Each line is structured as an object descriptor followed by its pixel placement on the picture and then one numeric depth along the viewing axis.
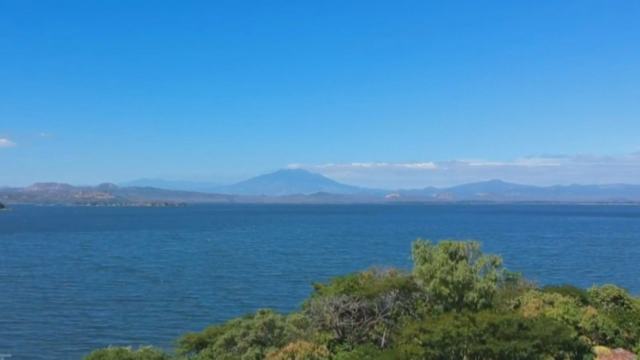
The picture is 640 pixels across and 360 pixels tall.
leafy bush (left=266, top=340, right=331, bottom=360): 23.72
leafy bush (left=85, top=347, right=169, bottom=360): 25.39
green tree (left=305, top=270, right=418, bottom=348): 28.77
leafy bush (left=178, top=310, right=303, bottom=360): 27.44
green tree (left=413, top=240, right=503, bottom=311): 27.62
